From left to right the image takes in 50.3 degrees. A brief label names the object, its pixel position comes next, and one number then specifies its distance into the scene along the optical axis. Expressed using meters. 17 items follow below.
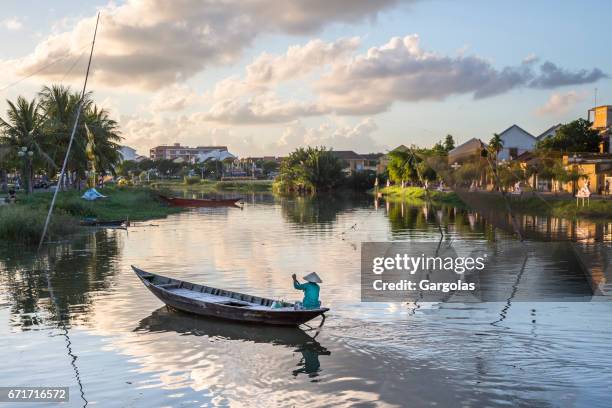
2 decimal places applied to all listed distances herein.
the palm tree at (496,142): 102.60
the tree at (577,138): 89.88
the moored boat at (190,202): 81.75
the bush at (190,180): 177.88
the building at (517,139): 120.75
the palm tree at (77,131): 68.15
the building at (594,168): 69.31
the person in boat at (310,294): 19.64
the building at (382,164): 178.80
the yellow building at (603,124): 88.19
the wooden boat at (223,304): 19.55
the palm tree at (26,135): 61.78
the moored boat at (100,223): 51.60
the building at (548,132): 128.70
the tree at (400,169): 114.56
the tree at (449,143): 141.25
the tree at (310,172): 137.75
